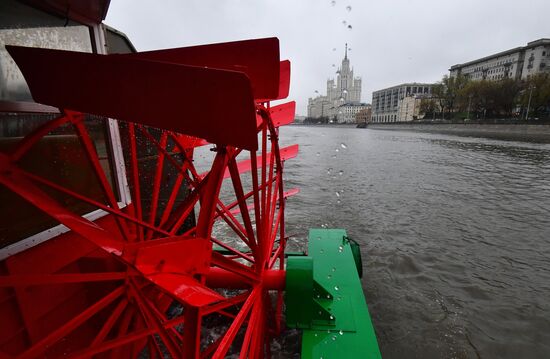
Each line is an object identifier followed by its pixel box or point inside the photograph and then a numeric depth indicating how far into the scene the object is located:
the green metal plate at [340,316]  2.94
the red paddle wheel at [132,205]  1.88
